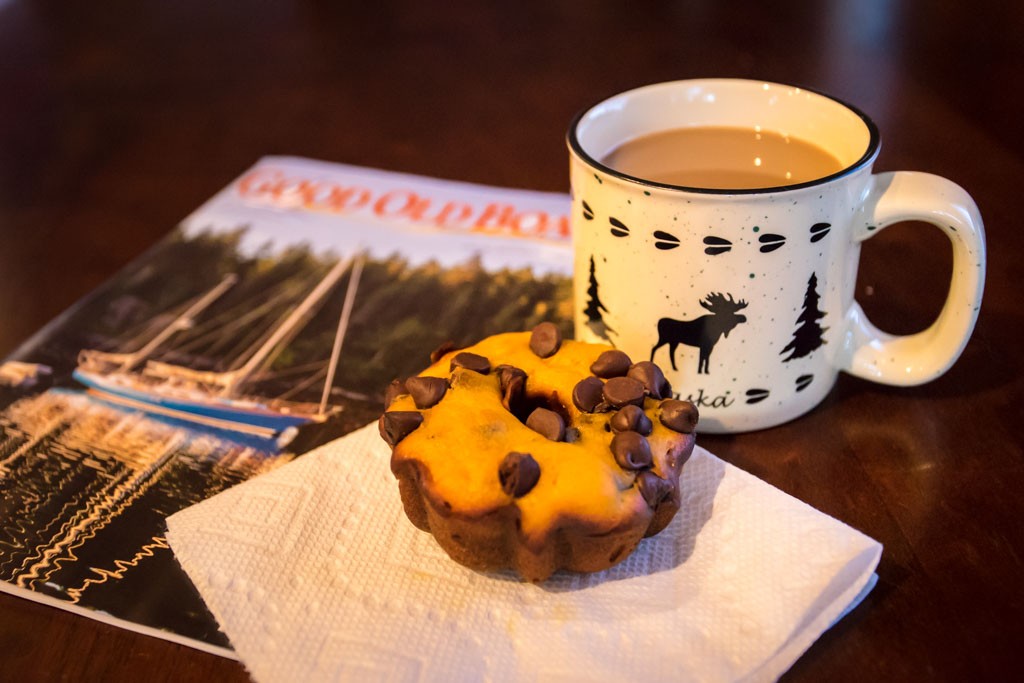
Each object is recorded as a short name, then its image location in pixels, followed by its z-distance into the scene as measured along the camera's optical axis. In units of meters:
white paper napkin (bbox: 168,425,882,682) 0.41
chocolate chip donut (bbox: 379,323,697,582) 0.41
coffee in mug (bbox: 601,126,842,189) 0.57
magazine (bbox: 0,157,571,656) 0.51
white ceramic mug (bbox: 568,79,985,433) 0.49
